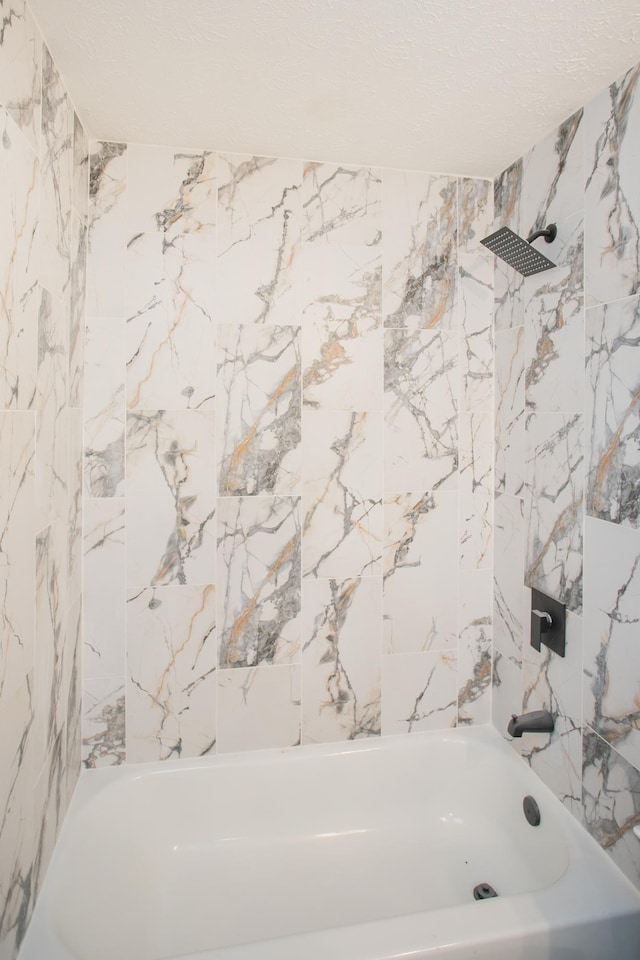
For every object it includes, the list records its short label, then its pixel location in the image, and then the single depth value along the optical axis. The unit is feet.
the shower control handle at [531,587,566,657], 5.26
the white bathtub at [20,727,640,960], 4.08
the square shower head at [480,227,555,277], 5.03
